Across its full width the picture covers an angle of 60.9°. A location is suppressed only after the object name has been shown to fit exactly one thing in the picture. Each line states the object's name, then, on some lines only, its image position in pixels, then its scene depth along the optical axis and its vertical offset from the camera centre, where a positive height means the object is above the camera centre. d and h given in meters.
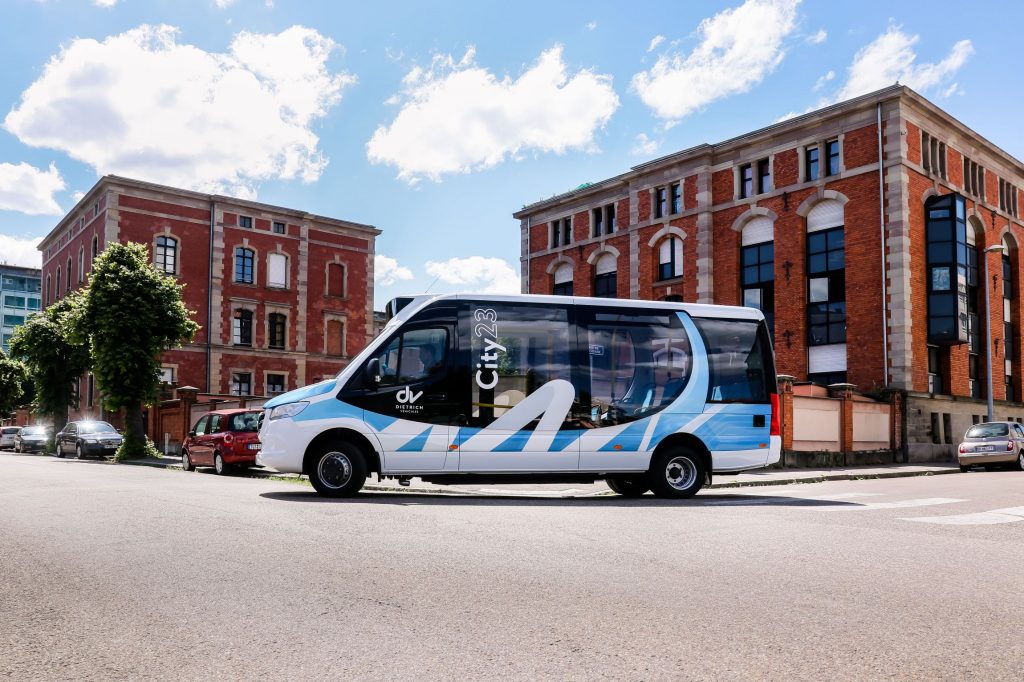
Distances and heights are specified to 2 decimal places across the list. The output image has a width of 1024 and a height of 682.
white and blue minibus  12.74 +0.01
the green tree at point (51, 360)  43.22 +2.02
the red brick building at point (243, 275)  45.78 +7.21
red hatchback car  21.94 -1.02
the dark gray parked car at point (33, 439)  43.38 -1.96
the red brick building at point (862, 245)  32.56 +6.55
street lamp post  29.01 +1.48
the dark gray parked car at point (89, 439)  32.34 -1.46
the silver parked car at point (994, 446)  25.14 -1.24
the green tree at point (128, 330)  31.67 +2.62
